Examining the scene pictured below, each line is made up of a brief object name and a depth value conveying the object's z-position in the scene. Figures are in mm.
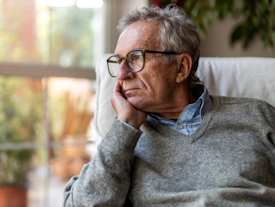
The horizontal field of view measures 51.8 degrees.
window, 1904
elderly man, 991
